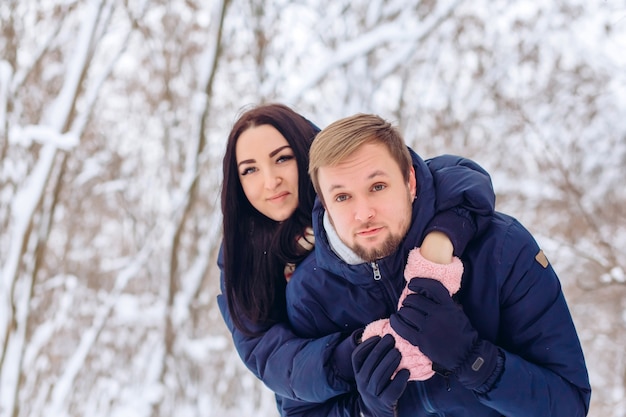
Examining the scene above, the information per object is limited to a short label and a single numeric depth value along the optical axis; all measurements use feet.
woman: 7.04
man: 5.24
